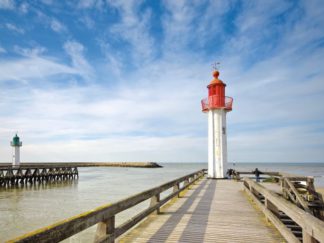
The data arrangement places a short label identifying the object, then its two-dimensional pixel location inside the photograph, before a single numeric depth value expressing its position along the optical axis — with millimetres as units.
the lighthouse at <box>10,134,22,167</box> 48156
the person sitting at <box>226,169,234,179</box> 22119
